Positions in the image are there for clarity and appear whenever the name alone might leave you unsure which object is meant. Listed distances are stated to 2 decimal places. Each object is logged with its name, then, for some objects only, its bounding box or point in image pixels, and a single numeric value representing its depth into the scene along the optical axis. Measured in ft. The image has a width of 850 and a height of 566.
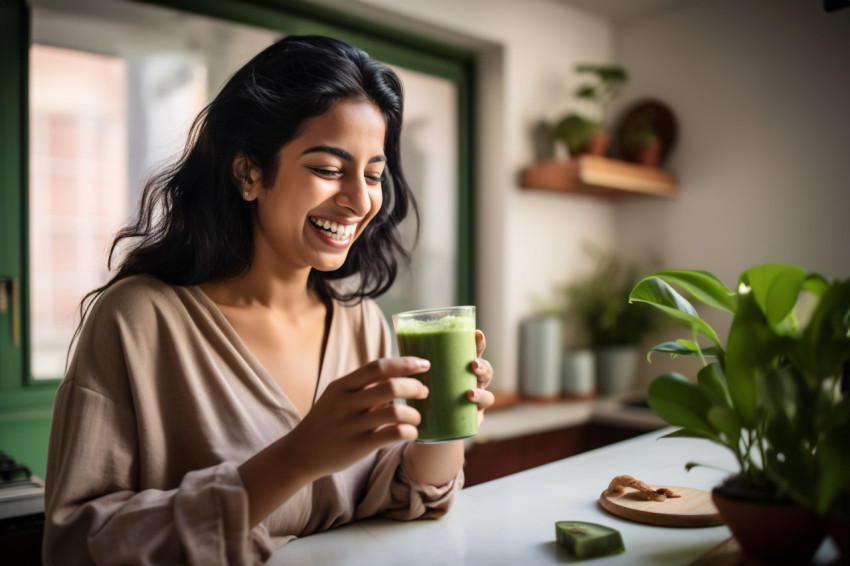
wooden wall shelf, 10.36
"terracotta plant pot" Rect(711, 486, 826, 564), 2.82
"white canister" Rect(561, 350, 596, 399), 11.12
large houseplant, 2.67
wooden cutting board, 3.59
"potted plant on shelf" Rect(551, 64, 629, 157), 10.60
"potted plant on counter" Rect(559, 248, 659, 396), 11.44
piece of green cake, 3.14
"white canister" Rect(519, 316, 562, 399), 10.85
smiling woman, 3.08
